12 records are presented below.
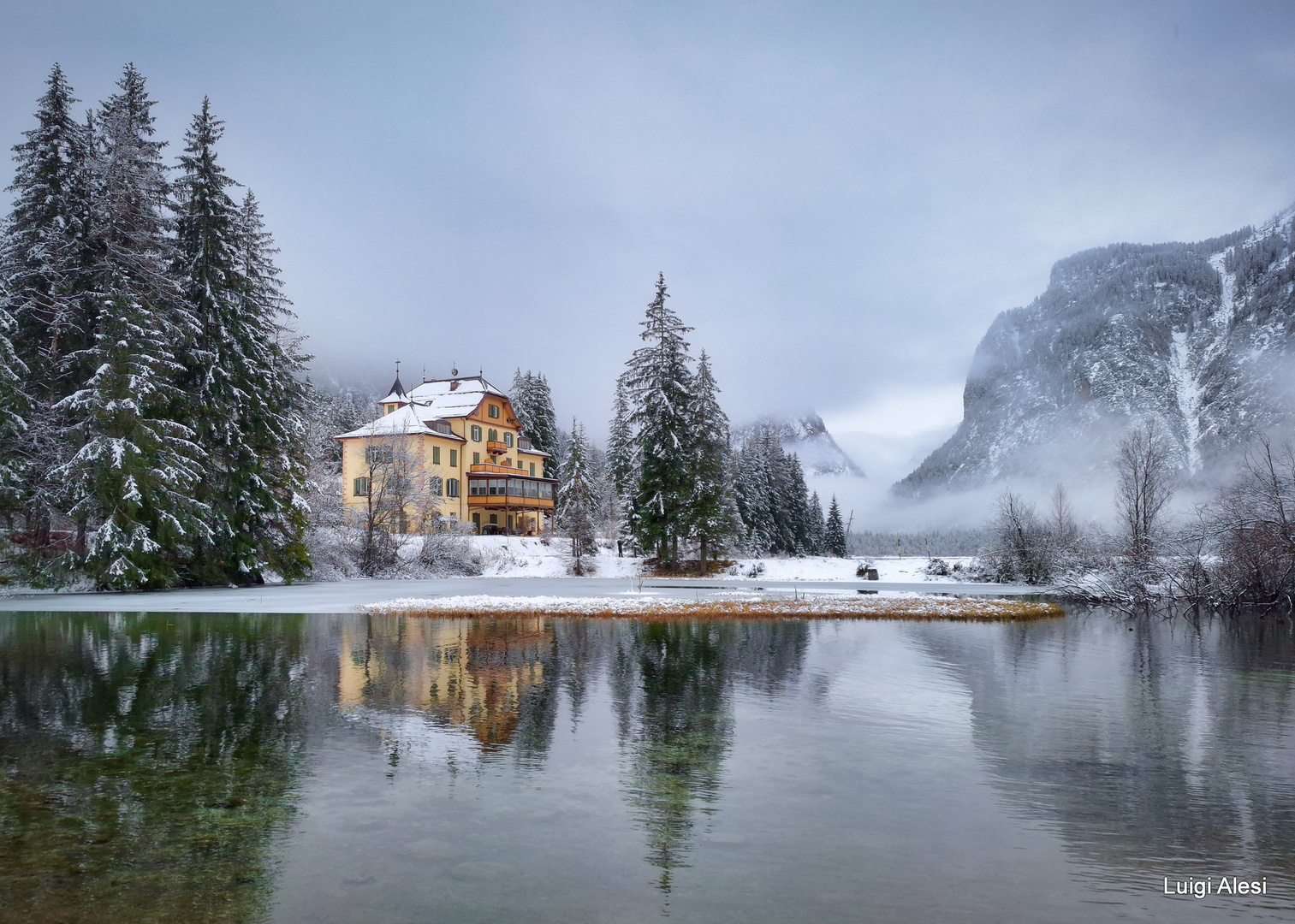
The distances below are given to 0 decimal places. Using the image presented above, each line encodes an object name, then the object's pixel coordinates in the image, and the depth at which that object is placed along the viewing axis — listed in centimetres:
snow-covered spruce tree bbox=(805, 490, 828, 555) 8425
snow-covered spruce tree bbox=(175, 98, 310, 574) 3388
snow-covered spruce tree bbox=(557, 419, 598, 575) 5228
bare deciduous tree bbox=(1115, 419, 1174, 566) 4472
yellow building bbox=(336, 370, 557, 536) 6038
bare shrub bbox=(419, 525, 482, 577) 4719
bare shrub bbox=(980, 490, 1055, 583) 4416
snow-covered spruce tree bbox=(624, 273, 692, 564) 4616
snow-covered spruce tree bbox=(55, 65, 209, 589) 2852
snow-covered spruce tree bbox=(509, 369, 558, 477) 8175
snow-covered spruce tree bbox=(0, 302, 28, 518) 2803
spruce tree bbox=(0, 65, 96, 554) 3023
